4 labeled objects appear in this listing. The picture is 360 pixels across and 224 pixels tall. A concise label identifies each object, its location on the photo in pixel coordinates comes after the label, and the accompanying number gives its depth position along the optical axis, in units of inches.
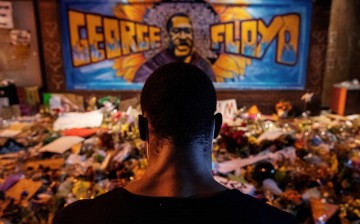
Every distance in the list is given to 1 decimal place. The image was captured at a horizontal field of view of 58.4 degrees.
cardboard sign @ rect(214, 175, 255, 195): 128.4
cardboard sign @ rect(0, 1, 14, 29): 278.7
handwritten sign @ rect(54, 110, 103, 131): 240.1
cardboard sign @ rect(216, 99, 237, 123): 268.7
